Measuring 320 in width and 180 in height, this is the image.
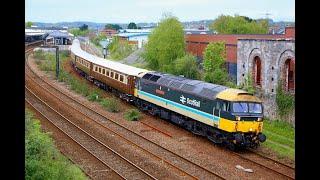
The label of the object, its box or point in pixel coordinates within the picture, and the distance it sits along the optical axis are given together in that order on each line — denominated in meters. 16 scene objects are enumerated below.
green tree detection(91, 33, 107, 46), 124.75
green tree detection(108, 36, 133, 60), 72.62
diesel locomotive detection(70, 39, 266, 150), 18.28
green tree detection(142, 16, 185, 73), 45.03
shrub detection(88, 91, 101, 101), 33.06
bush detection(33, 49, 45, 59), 65.88
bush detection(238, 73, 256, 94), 27.17
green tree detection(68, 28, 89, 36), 170.98
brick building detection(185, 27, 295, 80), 35.47
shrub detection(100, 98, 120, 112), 29.05
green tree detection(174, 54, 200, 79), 39.34
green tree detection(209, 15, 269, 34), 73.94
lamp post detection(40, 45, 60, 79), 44.65
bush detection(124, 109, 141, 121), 26.08
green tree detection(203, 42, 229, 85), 33.38
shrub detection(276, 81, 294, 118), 24.31
